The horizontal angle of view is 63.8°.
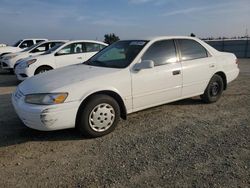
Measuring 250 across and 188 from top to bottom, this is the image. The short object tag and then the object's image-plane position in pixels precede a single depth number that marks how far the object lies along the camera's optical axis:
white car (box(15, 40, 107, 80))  6.52
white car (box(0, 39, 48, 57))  12.06
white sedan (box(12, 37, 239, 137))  2.87
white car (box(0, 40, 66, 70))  8.64
